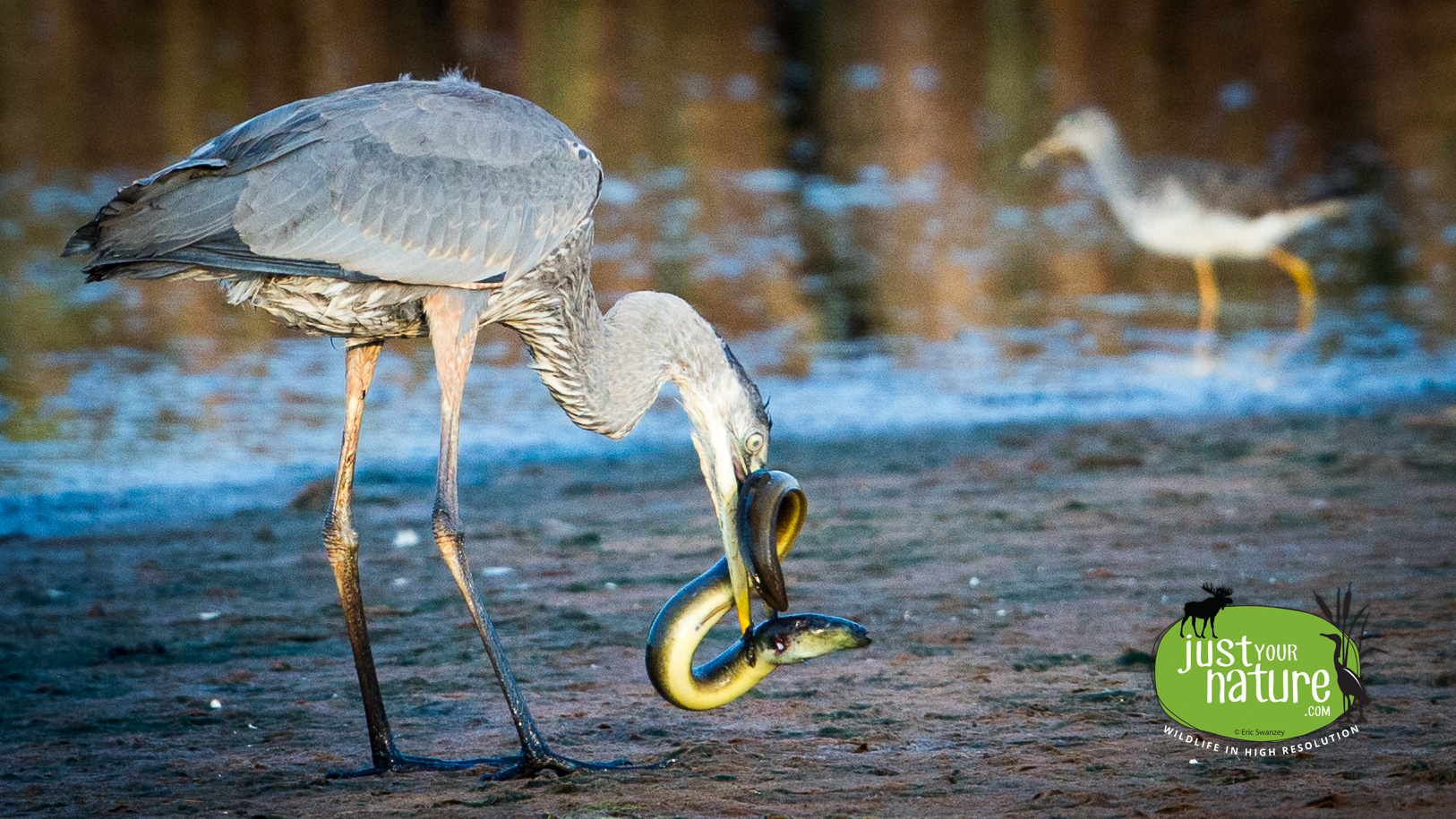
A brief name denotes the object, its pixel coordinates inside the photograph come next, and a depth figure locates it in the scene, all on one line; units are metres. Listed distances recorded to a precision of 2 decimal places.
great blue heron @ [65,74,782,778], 10.37
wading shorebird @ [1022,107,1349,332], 27.31
